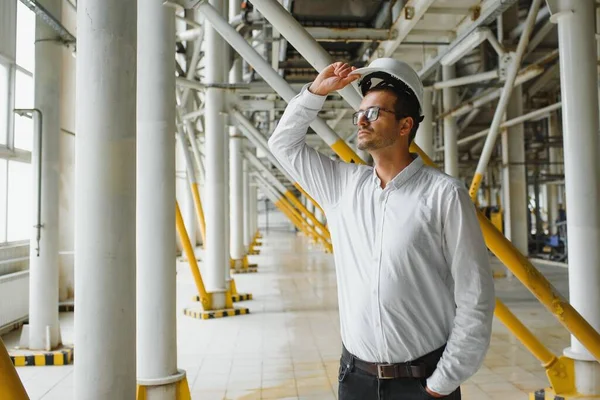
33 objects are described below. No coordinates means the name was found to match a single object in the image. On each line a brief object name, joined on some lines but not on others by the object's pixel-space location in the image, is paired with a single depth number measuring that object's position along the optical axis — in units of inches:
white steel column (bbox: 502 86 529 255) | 712.4
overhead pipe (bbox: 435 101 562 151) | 603.6
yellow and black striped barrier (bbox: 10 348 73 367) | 255.7
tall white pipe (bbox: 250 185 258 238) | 1209.8
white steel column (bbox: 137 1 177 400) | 179.5
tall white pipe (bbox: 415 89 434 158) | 441.1
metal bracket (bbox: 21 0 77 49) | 243.0
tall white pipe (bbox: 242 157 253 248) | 901.5
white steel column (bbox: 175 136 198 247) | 849.5
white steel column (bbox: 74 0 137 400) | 118.4
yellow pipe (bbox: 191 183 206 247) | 397.1
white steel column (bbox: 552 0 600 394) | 185.8
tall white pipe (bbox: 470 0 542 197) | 240.8
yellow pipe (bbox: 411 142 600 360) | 140.1
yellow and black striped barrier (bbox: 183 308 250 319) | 371.2
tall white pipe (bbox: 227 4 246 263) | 633.0
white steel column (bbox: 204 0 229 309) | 382.9
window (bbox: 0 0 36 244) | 347.9
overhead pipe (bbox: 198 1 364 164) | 169.5
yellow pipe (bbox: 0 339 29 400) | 80.6
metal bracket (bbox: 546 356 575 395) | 190.4
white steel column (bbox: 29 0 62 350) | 262.8
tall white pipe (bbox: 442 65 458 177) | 550.9
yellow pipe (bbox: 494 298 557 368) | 164.7
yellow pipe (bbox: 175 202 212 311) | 263.7
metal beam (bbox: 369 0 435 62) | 275.0
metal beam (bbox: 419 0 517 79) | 245.9
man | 79.1
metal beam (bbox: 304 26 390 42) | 326.0
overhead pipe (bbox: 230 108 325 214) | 363.9
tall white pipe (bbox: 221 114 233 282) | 392.6
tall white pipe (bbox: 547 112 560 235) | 920.3
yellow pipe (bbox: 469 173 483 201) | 294.3
